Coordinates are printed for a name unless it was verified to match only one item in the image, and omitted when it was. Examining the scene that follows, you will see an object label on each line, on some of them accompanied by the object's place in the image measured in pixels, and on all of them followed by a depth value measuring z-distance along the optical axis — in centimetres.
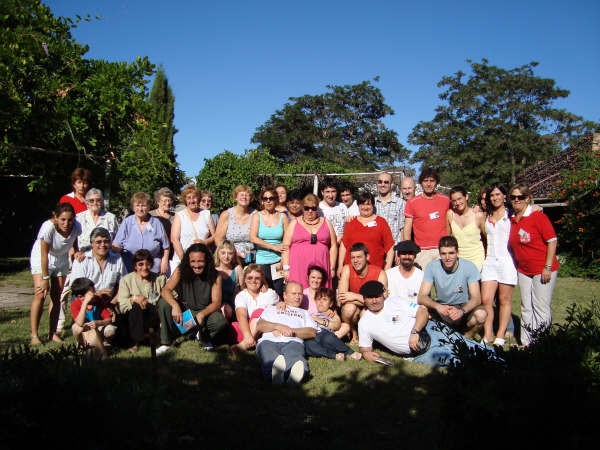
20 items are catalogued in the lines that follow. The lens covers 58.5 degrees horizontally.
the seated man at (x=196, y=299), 595
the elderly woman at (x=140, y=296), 582
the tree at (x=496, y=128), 3816
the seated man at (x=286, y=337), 477
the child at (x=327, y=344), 561
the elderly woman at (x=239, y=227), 725
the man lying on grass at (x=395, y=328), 555
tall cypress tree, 3130
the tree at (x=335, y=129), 5066
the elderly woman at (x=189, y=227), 711
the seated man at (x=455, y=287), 604
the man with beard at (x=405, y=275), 626
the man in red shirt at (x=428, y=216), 684
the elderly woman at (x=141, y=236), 668
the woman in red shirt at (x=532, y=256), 600
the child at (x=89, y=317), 535
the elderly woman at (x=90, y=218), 651
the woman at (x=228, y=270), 669
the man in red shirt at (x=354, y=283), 620
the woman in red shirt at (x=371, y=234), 679
